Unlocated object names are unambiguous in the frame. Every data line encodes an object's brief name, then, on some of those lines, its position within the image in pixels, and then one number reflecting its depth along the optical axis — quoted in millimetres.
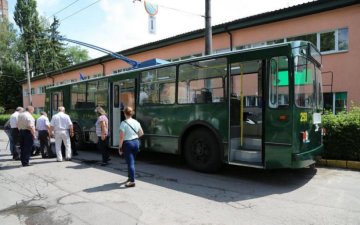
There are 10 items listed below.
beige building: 13406
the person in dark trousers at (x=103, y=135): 10062
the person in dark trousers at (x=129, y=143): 7164
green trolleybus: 6801
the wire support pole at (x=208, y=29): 12609
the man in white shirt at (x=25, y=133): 9969
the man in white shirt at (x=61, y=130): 10789
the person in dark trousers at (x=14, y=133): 11500
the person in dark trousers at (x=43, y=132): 11258
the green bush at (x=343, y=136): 8805
